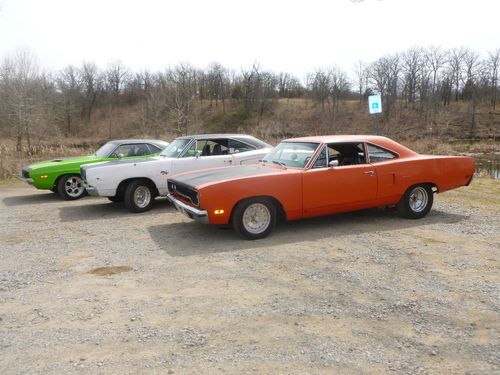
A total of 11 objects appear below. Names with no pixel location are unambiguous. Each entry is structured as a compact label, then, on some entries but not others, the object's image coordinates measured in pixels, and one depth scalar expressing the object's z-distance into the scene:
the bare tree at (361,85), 77.15
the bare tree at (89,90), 80.45
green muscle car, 10.66
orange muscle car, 6.13
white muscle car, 8.62
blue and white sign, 15.75
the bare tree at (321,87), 76.69
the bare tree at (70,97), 74.25
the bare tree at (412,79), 71.81
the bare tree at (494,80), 69.38
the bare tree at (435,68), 70.52
